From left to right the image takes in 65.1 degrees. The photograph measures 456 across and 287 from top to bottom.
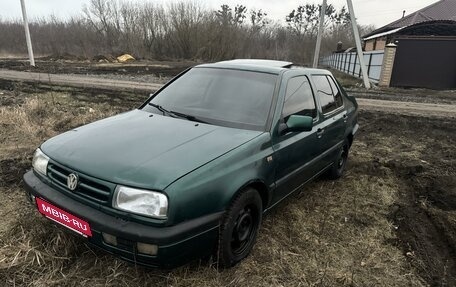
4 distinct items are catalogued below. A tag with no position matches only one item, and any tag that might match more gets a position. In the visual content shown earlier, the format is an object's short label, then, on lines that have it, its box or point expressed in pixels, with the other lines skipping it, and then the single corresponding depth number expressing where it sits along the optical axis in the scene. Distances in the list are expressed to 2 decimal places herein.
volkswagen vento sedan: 2.22
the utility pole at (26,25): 19.53
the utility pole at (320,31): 19.34
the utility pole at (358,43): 16.52
